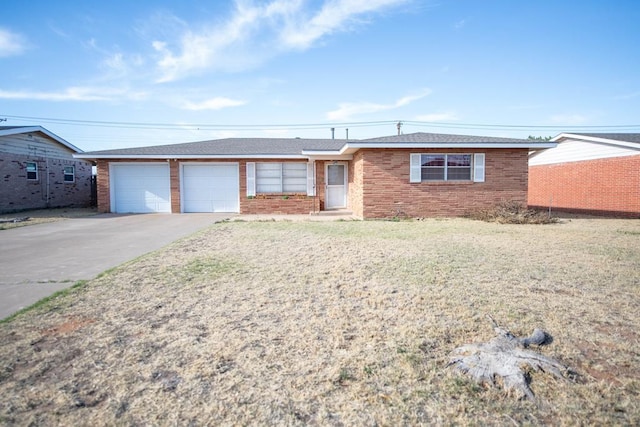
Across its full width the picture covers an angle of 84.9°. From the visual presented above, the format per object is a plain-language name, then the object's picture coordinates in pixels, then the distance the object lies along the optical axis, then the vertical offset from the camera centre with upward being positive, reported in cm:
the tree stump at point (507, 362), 245 -130
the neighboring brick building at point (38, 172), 1638 +127
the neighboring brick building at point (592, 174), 1386 +74
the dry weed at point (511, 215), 1132 -81
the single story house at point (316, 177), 1314 +67
